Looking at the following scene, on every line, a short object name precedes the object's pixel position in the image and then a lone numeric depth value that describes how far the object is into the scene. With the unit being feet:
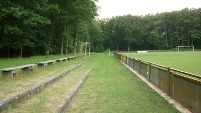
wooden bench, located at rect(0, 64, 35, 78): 33.36
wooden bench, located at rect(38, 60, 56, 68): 48.99
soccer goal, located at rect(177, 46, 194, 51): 244.50
